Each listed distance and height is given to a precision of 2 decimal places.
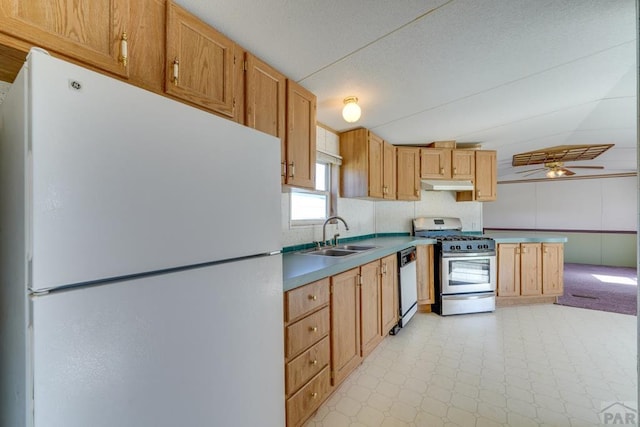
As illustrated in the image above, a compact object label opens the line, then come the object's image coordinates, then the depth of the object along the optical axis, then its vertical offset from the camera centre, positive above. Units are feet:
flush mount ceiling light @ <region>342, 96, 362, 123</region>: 7.17 +2.75
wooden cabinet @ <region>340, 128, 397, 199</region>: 9.95 +1.84
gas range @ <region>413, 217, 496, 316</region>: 10.72 -2.57
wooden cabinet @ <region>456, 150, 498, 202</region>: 12.66 +1.71
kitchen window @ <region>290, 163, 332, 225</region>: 8.31 +0.38
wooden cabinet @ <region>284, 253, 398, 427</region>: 4.52 -2.55
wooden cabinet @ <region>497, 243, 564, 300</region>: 11.66 -2.52
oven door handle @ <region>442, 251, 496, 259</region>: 10.75 -1.72
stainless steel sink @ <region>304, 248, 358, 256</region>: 7.96 -1.19
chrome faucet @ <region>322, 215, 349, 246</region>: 8.38 -0.83
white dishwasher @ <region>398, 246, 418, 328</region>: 9.18 -2.62
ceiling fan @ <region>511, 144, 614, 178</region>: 14.39 +3.46
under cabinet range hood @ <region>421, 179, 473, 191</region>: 12.05 +1.28
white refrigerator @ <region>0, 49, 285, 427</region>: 1.81 -0.37
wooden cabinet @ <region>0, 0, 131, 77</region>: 2.65 +2.04
